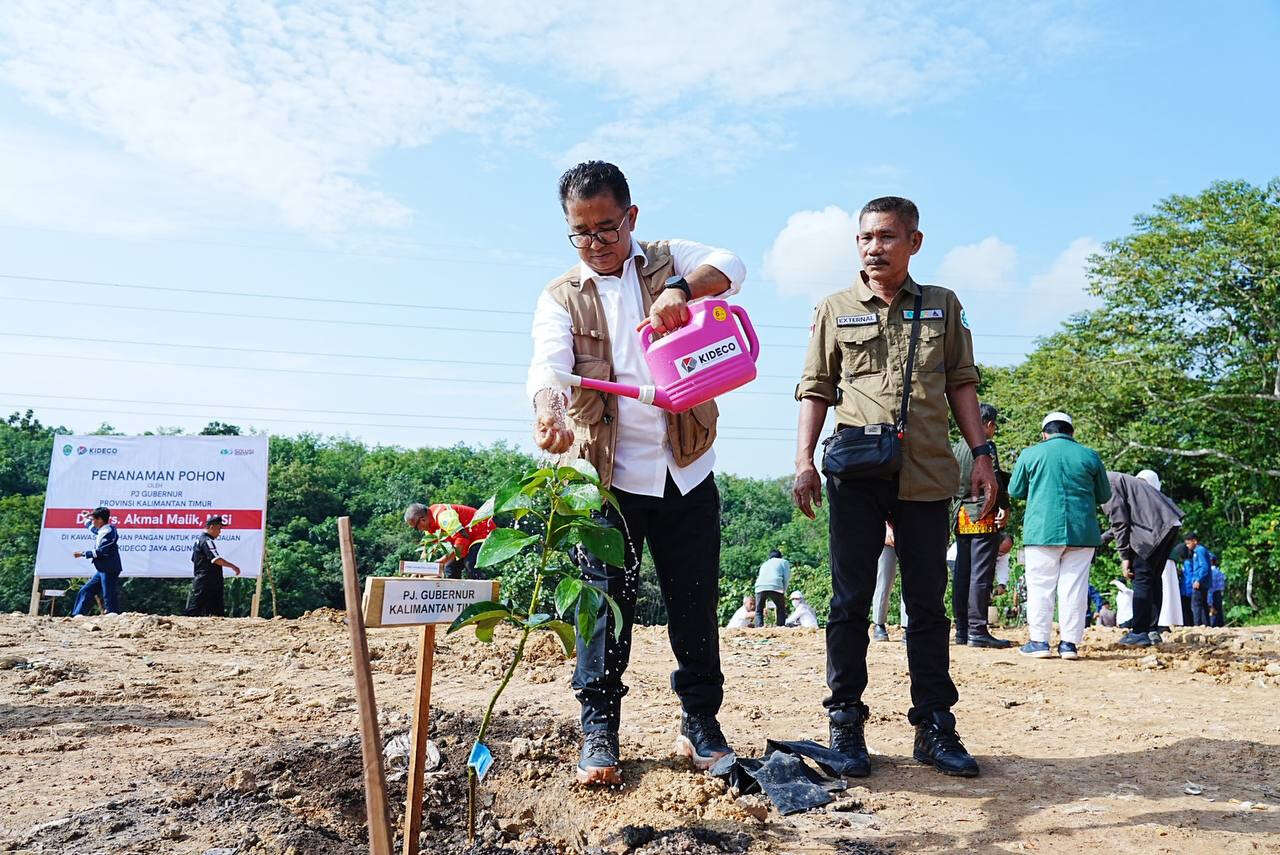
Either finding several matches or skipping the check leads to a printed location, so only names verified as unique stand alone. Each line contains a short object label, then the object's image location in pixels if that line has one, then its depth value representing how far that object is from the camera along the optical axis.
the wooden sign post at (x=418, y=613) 1.88
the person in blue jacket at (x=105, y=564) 11.47
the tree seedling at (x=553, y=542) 2.12
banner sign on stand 14.91
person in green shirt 5.82
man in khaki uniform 3.11
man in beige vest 2.78
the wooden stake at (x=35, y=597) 13.40
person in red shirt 7.33
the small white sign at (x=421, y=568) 3.24
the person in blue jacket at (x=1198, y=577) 12.75
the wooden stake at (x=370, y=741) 1.66
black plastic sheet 2.70
